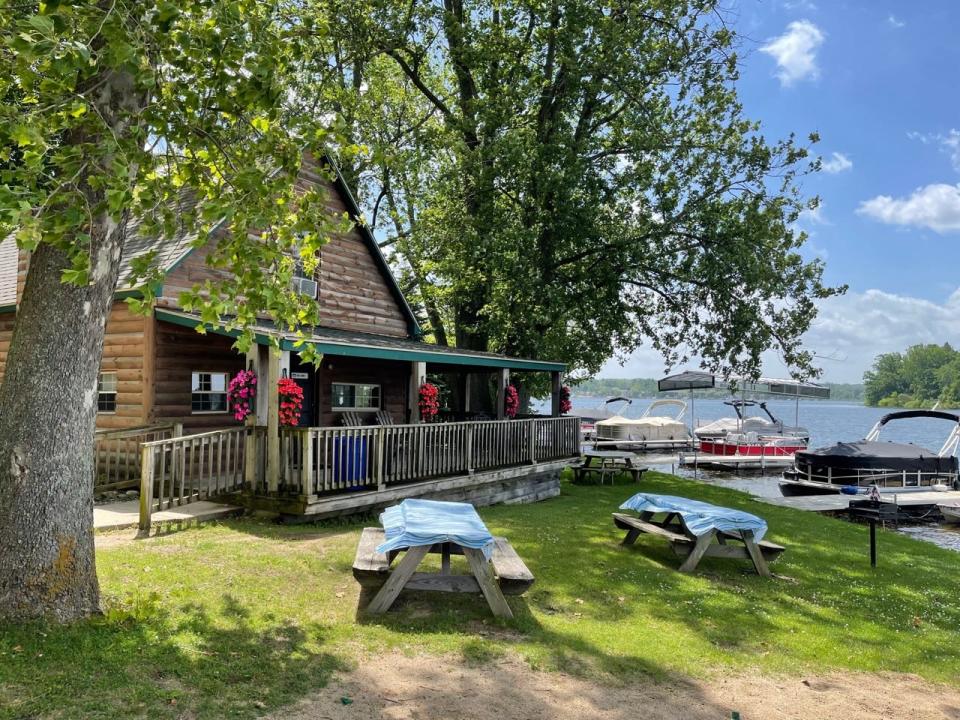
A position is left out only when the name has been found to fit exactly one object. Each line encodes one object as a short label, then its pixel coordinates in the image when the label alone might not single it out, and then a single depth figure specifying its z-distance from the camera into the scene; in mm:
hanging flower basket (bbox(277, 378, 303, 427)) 10398
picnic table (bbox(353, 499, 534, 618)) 6203
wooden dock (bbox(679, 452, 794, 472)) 31750
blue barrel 10953
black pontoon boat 22641
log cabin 10711
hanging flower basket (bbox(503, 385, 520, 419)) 17125
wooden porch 10242
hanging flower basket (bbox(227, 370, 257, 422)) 10484
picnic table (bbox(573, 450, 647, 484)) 21516
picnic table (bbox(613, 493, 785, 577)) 8977
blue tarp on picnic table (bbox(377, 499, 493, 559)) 6168
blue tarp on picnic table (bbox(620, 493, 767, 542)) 8930
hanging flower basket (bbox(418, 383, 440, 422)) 13665
